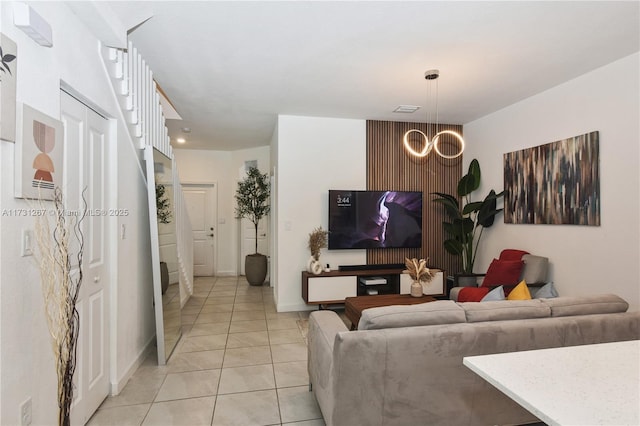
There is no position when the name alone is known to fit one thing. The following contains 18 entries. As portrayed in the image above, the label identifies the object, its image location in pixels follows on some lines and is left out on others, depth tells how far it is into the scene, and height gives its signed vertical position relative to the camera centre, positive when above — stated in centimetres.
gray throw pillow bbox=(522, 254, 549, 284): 335 -60
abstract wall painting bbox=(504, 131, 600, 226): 302 +32
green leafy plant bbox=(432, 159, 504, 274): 424 -7
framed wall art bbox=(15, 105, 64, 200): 143 +28
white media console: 420 -96
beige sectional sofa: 165 -73
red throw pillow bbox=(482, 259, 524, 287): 346 -65
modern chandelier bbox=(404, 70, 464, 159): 303 +132
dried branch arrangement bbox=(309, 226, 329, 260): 433 -39
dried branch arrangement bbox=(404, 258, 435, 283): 345 -62
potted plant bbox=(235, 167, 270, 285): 589 +13
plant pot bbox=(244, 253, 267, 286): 587 -102
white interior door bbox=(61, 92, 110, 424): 194 -19
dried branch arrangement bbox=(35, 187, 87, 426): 152 -39
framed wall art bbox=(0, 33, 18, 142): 131 +53
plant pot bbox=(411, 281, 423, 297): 341 -81
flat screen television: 446 -9
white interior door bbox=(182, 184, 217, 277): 676 -23
